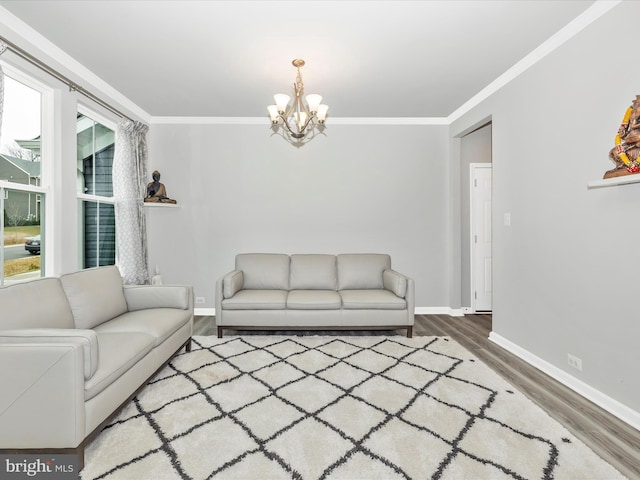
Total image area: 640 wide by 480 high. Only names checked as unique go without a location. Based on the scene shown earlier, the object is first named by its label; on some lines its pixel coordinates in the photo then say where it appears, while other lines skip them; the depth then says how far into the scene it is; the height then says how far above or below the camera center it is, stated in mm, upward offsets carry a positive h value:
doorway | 4656 +436
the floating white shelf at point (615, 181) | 1872 +327
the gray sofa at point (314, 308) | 3588 -813
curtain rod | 2277 +1408
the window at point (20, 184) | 2500 +445
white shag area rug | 1647 -1193
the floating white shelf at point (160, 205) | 4123 +441
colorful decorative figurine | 1929 +549
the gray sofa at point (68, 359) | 1609 -716
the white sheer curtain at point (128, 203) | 3787 +416
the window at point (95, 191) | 3363 +522
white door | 4660 -23
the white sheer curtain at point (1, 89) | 2184 +1031
